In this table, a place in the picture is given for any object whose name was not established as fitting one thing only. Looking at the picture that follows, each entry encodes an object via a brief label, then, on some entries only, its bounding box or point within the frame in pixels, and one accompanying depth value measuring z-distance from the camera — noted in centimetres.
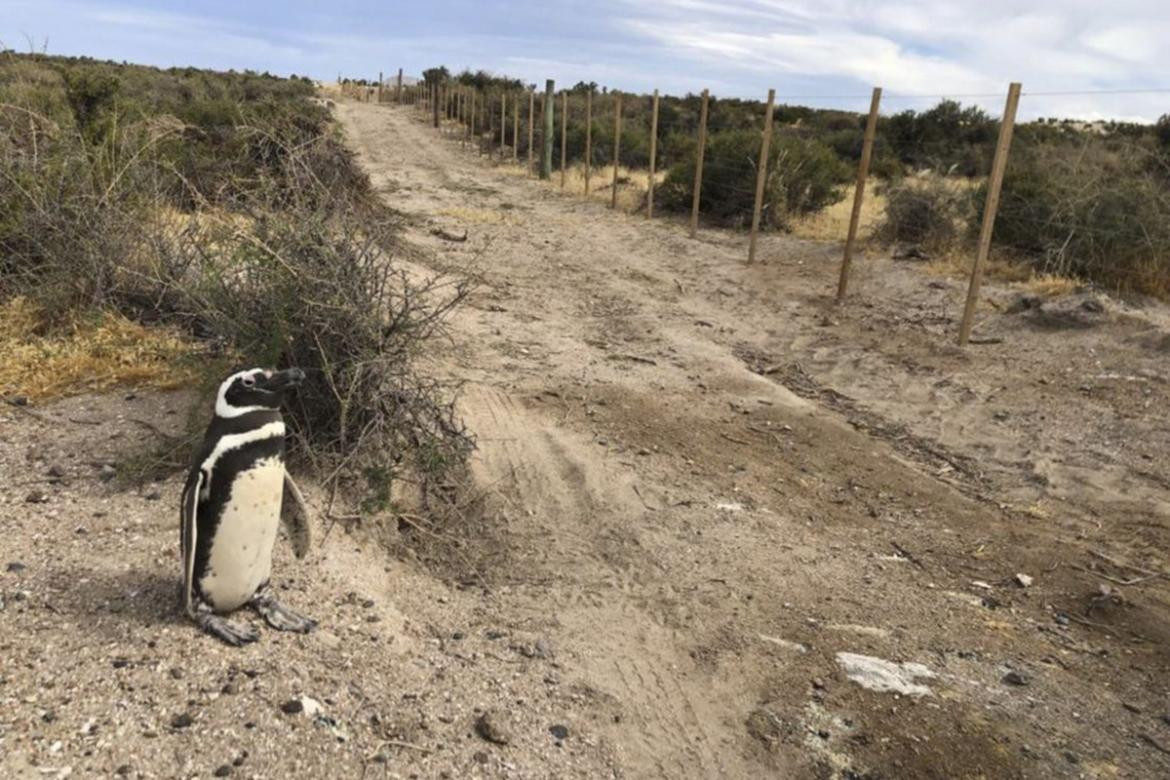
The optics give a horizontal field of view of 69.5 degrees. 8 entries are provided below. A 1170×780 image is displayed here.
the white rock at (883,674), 331
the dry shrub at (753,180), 1459
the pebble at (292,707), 260
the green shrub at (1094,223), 926
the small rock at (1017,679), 341
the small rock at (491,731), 276
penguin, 274
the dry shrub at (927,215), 1195
